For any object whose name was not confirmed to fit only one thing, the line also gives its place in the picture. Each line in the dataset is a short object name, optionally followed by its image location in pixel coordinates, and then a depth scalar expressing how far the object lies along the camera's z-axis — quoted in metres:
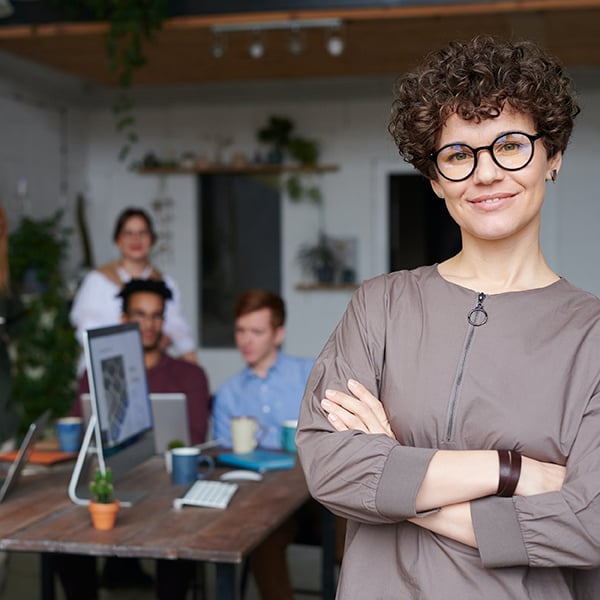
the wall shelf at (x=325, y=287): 7.03
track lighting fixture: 5.19
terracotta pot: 2.25
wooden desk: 2.10
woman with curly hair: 1.28
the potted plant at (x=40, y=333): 6.37
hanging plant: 5.14
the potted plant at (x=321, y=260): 7.07
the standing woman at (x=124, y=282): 4.59
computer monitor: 2.49
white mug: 3.13
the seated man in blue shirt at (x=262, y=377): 3.62
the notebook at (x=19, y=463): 2.60
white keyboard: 2.47
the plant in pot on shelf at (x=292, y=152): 7.08
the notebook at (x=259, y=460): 2.99
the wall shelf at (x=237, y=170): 7.11
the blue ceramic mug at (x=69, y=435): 3.28
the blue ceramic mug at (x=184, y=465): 2.78
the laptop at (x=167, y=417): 3.16
